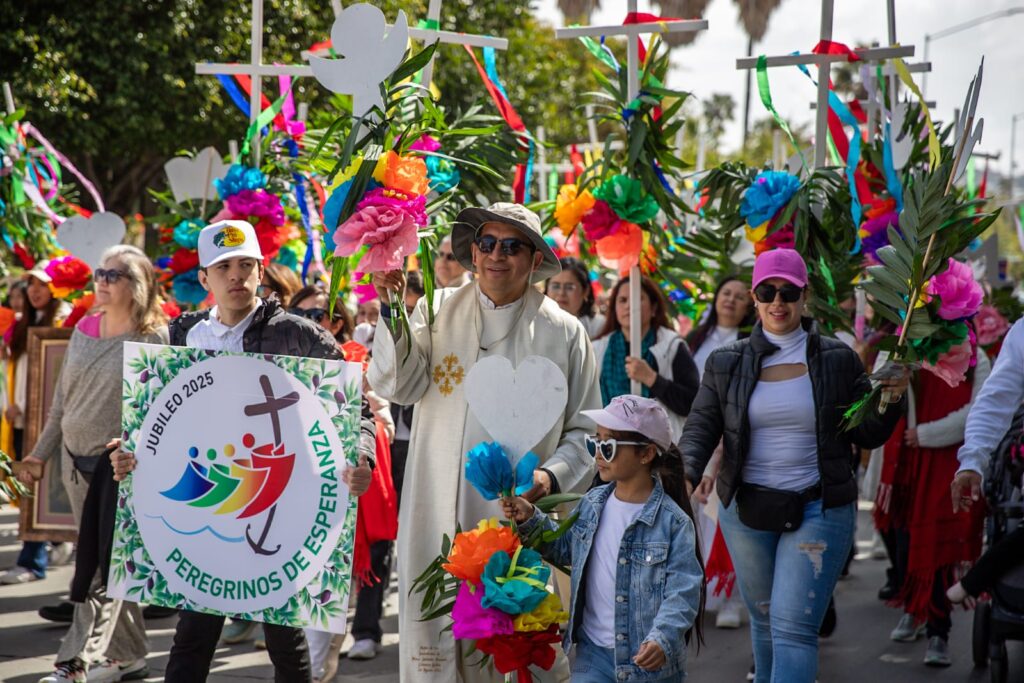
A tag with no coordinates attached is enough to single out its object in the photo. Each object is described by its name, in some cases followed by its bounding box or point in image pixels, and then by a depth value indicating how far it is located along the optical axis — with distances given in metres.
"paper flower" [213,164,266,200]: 7.16
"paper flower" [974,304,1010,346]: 7.98
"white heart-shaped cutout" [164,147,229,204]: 7.28
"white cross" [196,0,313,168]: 6.73
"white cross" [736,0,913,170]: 5.85
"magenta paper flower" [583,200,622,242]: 6.15
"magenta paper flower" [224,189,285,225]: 7.06
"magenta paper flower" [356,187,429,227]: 3.92
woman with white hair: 5.85
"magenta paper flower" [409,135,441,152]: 5.39
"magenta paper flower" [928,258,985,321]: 4.29
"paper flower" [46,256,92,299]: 7.63
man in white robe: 4.24
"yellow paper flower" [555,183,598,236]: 6.25
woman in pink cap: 4.72
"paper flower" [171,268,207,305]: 7.16
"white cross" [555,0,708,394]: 5.82
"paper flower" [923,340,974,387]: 4.40
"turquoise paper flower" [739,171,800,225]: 6.04
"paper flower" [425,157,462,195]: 5.19
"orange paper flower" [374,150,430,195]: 3.95
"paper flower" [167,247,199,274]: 7.17
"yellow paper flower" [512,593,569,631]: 3.69
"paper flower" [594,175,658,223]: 6.09
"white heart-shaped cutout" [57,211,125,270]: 7.13
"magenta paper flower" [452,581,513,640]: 3.68
